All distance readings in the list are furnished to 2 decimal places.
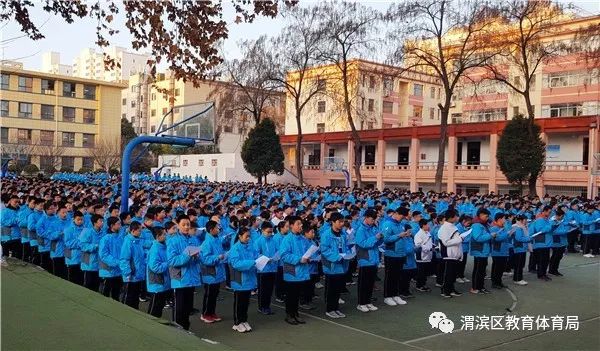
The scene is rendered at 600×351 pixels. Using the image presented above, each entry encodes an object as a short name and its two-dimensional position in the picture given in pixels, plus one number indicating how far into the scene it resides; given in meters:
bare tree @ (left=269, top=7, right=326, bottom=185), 31.08
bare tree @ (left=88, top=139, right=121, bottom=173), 51.00
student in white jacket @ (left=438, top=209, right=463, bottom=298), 10.16
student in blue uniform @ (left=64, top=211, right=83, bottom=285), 8.80
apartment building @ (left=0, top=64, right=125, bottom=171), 50.72
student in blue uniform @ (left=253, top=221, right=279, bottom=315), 8.46
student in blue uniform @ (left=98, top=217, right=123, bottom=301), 7.85
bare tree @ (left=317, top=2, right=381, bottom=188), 29.17
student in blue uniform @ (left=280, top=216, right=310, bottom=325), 8.02
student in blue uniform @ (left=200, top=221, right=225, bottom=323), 7.70
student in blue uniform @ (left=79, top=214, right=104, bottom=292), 8.38
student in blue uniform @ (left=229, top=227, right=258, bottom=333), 7.58
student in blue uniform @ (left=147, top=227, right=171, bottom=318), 7.09
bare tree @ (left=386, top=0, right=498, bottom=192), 25.30
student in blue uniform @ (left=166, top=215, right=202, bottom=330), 7.13
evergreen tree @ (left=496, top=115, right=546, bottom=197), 27.08
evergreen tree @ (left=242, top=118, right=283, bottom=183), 38.06
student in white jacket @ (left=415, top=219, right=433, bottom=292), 10.37
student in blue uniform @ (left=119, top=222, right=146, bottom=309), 7.49
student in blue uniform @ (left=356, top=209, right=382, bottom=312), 8.98
